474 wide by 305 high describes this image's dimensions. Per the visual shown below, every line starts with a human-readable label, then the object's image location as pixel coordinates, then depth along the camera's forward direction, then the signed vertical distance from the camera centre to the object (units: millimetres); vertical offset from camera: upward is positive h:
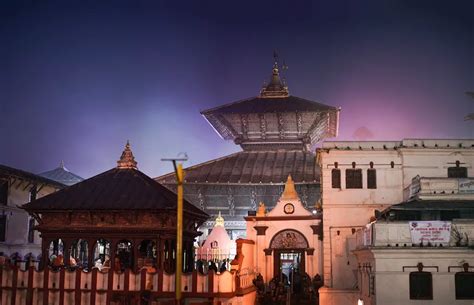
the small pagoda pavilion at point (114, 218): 32219 +2059
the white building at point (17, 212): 54625 +3915
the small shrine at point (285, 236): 41875 +1534
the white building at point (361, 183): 39406 +4767
